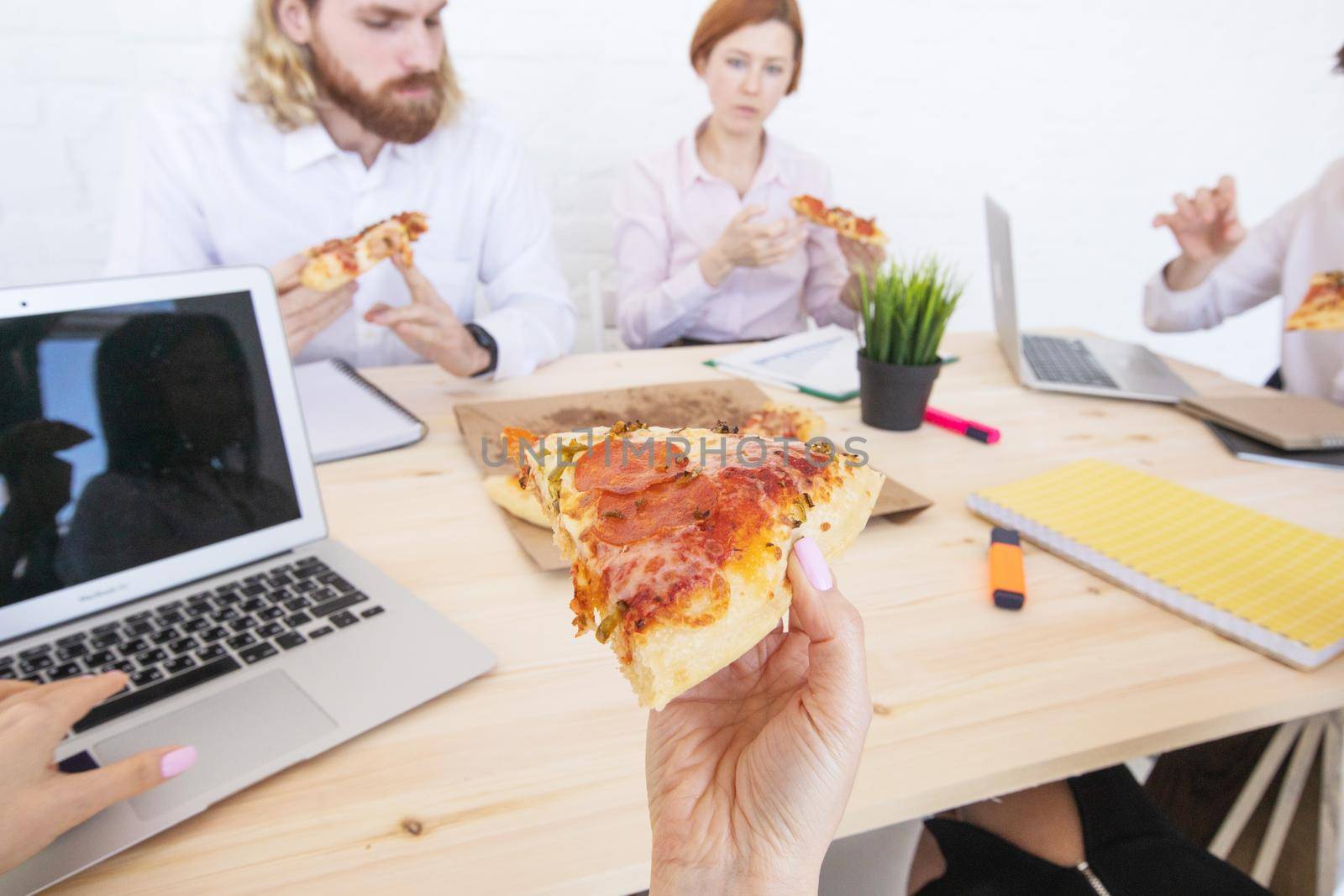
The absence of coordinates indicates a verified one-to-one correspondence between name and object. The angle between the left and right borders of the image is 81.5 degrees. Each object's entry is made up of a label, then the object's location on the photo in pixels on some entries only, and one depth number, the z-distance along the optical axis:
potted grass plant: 1.35
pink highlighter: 1.43
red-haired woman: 2.32
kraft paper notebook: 1.39
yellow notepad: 0.90
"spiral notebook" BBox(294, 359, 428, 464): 1.30
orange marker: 0.94
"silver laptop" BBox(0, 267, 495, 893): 0.70
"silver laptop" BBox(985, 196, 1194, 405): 1.71
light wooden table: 0.60
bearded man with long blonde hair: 1.90
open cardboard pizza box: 1.33
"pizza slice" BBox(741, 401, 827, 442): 1.31
